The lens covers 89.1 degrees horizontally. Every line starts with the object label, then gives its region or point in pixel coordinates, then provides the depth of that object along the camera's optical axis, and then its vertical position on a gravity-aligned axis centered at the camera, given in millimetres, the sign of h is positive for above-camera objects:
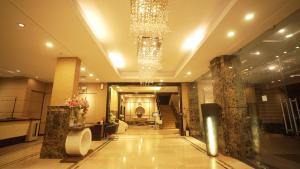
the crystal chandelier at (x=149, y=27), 3160 +2149
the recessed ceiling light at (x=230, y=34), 3855 +2004
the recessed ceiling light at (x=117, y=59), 6162 +2336
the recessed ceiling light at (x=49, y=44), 4446 +2027
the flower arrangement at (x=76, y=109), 4625 +146
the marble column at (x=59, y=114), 4480 -6
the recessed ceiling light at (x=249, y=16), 3184 +2023
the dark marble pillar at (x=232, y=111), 4684 +51
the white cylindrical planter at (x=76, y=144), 4266 -834
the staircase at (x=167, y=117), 13889 -375
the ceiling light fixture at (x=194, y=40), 4516 +2373
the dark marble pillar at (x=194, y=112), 8992 +54
